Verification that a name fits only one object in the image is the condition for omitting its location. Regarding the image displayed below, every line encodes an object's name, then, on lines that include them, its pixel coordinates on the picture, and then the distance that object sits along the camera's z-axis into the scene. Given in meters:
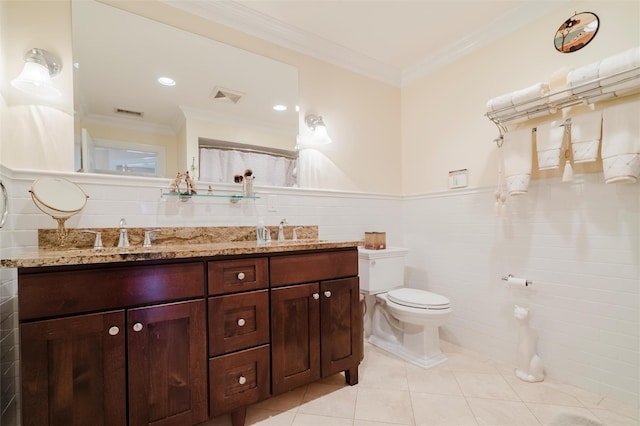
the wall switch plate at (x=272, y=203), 2.14
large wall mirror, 1.62
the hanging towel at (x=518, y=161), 1.89
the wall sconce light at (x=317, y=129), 2.36
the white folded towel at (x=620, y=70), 1.42
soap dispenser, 1.98
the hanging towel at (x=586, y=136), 1.61
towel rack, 1.47
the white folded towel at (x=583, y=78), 1.54
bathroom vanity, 1.03
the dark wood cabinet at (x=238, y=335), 1.31
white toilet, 2.01
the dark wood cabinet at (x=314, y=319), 1.49
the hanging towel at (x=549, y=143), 1.76
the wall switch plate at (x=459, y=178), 2.39
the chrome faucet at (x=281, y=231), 2.09
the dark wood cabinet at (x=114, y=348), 1.01
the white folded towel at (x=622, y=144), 1.48
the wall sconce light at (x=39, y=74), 1.43
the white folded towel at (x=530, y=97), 1.76
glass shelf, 1.77
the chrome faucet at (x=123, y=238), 1.57
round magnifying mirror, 1.38
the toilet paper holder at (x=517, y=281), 1.94
